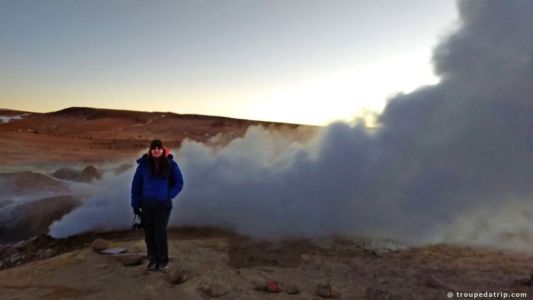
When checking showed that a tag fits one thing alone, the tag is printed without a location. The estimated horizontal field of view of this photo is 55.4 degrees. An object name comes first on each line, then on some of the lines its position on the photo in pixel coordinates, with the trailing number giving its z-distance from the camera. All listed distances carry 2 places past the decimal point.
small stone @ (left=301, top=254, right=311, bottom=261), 5.73
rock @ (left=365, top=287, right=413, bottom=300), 4.43
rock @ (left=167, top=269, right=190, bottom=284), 4.73
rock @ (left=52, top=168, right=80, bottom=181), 14.06
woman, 4.88
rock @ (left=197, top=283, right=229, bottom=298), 4.49
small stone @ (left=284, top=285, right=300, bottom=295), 4.57
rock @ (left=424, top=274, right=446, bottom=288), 4.78
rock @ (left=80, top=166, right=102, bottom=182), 13.83
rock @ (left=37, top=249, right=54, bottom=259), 7.02
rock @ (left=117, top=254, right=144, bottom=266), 5.28
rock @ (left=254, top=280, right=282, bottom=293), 4.59
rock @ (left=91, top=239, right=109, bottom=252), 5.87
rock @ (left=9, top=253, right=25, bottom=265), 7.08
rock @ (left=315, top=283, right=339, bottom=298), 4.49
